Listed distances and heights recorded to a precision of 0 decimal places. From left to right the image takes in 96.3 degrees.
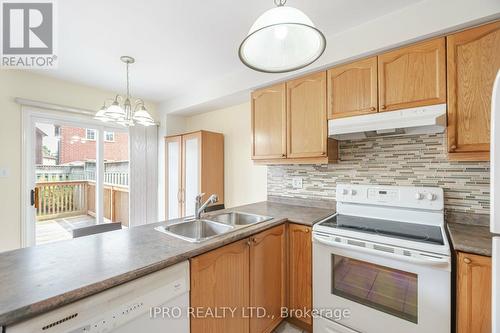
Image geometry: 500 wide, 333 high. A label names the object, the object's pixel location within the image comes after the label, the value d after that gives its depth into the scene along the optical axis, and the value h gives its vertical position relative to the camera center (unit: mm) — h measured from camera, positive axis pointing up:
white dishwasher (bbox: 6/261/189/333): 740 -549
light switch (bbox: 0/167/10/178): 2330 -52
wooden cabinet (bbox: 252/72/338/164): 1982 +410
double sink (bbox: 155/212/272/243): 1605 -454
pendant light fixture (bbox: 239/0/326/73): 1080 +583
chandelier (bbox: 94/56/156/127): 1826 +438
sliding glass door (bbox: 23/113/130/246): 2602 -124
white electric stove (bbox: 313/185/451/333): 1198 -612
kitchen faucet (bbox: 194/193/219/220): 1682 -299
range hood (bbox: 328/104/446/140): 1408 +295
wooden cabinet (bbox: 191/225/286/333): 1192 -735
